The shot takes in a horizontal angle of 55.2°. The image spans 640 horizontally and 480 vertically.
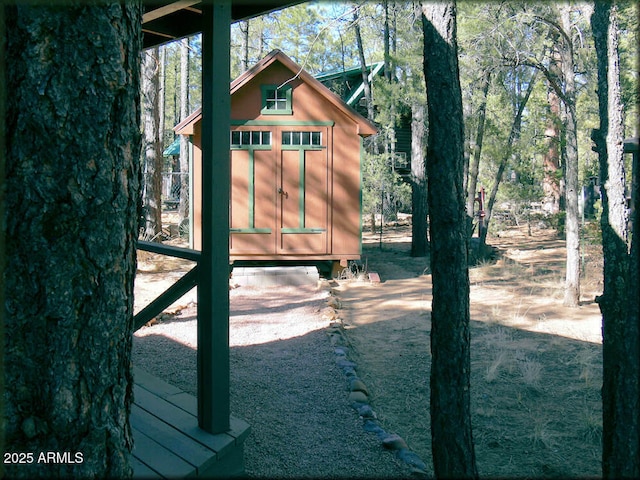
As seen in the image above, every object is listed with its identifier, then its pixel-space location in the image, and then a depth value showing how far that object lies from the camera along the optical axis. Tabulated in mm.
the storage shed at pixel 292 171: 11242
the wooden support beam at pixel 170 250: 3422
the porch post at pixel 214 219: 3311
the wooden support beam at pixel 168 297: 3496
